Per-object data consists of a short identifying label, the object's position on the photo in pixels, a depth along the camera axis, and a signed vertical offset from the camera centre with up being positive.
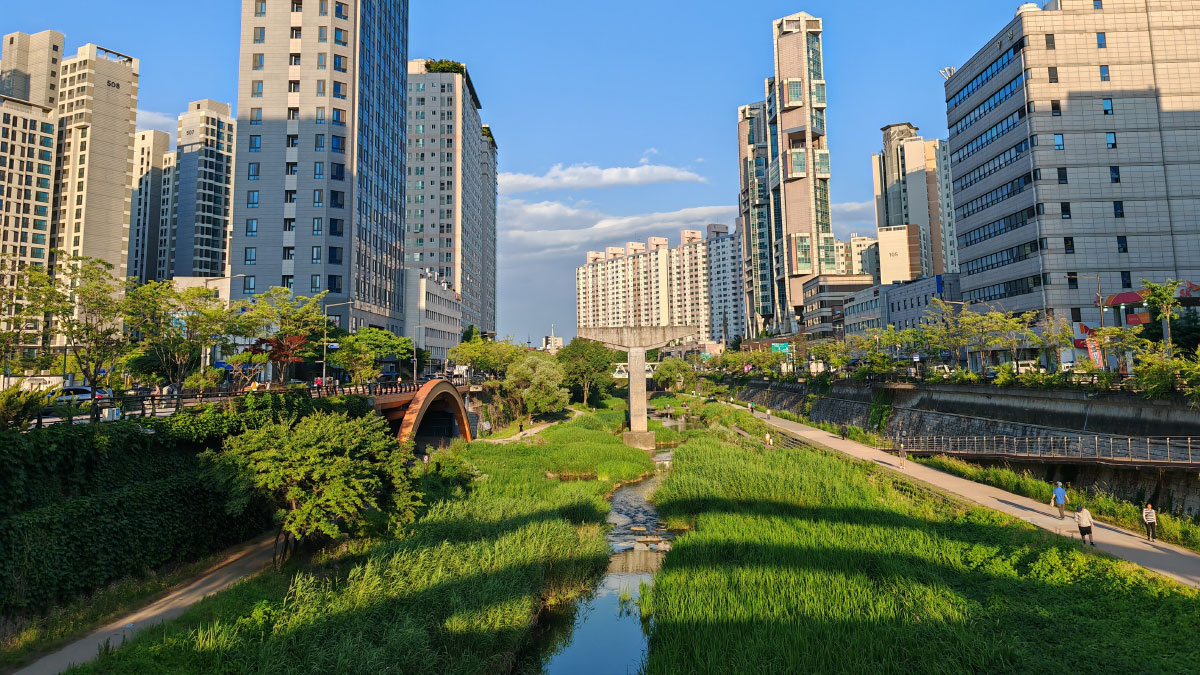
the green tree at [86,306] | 32.28 +4.82
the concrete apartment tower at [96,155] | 118.50 +48.39
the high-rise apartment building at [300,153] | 74.00 +29.58
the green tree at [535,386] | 78.69 -0.39
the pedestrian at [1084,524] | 22.27 -5.57
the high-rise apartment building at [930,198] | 170.68 +52.09
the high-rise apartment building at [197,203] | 153.88 +49.15
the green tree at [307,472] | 23.08 -3.35
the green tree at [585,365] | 104.38 +3.09
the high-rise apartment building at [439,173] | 143.38 +51.63
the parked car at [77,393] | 38.34 -0.14
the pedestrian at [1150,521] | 23.11 -5.71
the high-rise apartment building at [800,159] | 162.62 +60.93
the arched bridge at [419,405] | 45.09 -1.76
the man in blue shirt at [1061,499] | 26.12 -5.50
